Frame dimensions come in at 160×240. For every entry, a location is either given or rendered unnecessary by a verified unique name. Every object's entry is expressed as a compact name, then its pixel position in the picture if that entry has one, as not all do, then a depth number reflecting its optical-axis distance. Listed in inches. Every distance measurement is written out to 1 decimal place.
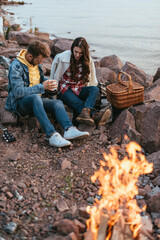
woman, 194.7
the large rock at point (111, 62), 340.5
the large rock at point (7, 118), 189.7
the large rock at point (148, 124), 189.6
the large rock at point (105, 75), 271.7
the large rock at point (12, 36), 480.4
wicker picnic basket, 195.5
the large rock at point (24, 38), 412.2
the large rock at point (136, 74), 268.7
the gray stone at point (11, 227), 107.9
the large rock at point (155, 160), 156.6
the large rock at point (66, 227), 105.4
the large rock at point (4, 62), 275.0
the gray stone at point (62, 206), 123.6
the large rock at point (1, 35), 422.5
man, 171.0
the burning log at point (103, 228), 99.8
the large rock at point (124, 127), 185.9
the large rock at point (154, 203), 126.7
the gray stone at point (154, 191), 139.8
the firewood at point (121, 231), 99.0
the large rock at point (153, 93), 230.7
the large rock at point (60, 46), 386.3
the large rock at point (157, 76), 314.9
